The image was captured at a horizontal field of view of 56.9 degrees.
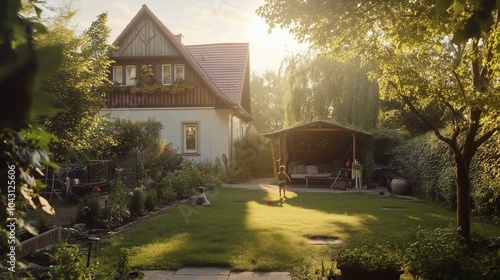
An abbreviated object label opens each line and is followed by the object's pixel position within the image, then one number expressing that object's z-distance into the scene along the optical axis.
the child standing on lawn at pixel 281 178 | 16.27
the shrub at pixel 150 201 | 12.20
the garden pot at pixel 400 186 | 18.33
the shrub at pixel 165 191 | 14.19
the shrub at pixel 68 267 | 4.28
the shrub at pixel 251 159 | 25.06
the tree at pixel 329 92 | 25.80
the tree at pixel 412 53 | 5.77
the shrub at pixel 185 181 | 15.73
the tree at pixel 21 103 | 1.00
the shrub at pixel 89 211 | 9.54
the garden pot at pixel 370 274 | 4.61
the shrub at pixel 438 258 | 4.49
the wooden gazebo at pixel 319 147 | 23.77
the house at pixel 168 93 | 23.72
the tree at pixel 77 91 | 10.04
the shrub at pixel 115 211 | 9.55
